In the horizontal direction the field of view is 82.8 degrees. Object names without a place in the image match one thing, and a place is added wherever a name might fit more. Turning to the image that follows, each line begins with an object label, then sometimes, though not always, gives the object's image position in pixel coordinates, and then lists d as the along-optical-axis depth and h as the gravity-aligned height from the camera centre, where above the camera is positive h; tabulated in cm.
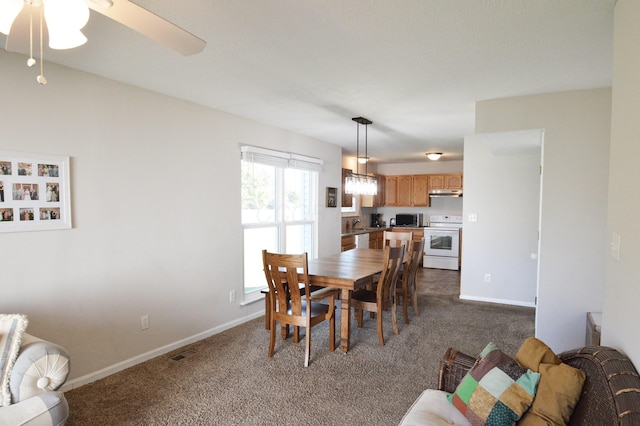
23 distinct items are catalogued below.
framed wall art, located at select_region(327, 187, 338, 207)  580 +12
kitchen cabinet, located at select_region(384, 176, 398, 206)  852 +33
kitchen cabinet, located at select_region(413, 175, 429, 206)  818 +34
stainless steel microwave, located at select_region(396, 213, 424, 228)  858 -35
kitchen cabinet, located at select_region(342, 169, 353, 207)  674 +12
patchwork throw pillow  148 -80
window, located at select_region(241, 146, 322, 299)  433 -3
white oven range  742 -86
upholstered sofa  108 -65
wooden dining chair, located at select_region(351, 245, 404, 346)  342 -92
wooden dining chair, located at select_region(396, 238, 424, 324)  409 -86
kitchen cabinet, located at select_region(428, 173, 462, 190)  785 +53
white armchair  164 -89
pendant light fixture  441 +27
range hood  780 +27
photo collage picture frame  236 +7
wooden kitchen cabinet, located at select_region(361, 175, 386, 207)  814 +15
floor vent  319 -136
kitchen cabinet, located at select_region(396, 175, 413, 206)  836 +35
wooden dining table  319 -64
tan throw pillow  136 -72
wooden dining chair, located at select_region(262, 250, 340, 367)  303 -86
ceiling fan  119 +66
